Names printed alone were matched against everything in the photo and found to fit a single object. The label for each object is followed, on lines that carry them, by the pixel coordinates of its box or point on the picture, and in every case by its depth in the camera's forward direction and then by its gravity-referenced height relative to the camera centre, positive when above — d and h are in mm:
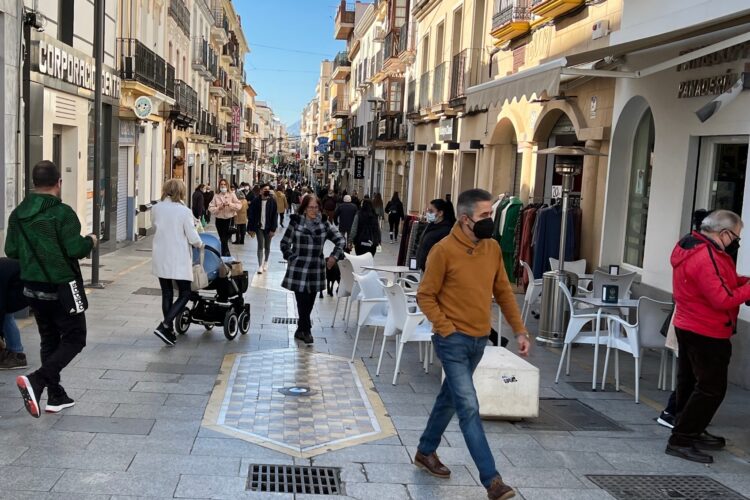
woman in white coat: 8828 -967
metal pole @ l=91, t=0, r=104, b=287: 12766 +311
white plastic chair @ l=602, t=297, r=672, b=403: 7660 -1371
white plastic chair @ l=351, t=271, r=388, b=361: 8786 -1508
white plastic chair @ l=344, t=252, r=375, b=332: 10155 -1410
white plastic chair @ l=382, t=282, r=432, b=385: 7777 -1494
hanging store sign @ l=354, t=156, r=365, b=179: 45562 -381
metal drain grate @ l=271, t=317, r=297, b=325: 10959 -2149
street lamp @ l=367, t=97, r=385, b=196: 32006 +2142
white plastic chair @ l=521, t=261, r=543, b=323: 11031 -1601
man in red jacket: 5742 -932
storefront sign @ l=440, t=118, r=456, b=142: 22828 +970
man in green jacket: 6066 -811
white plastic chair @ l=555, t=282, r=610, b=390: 7988 -1554
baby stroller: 9445 -1700
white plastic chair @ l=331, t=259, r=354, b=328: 10641 -1533
